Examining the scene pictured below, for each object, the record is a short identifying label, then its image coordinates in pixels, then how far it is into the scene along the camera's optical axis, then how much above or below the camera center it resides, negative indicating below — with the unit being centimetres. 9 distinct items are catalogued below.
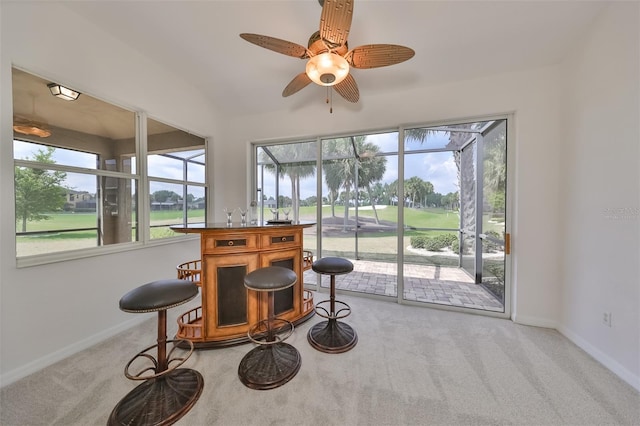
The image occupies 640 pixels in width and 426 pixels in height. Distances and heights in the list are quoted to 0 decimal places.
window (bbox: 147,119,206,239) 281 +45
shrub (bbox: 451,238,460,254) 333 -57
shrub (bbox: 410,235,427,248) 317 -47
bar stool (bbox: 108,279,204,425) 133 -127
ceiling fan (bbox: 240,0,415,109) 150 +124
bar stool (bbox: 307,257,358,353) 204 -126
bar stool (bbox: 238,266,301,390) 164 -127
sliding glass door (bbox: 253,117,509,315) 297 +2
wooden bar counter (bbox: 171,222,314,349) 198 -65
